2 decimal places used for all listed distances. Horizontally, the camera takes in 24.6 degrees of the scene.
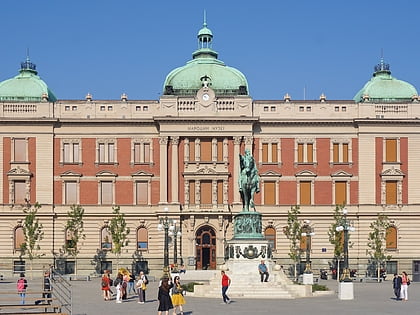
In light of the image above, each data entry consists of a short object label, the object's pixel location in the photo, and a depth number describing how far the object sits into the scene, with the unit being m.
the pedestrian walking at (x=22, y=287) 44.25
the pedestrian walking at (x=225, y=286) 48.18
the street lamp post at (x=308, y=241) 69.00
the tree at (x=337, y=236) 87.94
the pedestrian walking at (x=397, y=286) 53.11
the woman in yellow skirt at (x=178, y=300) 41.78
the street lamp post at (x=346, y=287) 52.44
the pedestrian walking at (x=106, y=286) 52.47
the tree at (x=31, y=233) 87.19
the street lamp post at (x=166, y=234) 55.34
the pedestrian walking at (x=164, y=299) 38.34
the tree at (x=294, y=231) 88.25
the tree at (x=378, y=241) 87.81
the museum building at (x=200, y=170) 90.69
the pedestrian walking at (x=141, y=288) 49.94
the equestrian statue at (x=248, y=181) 58.91
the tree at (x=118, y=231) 87.62
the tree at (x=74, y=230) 88.56
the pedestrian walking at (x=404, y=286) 53.03
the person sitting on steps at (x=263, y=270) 53.94
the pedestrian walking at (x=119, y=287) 50.81
